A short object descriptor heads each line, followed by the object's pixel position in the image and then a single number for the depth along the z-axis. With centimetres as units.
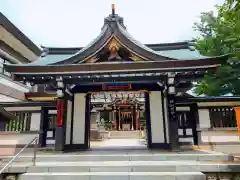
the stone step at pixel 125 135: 2482
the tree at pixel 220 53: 1314
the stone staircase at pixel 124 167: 510
